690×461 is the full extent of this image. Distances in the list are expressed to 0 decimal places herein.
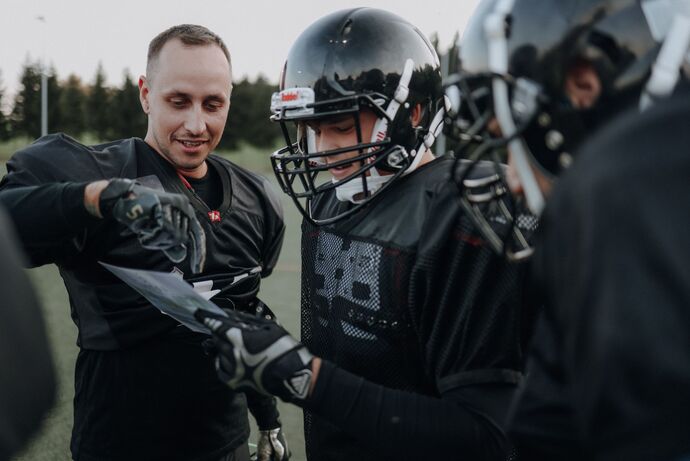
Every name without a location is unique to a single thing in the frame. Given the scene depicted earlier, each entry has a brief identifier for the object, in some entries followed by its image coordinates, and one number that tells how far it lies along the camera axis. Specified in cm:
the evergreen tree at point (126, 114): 3747
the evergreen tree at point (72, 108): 3744
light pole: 2390
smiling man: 188
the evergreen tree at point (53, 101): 3638
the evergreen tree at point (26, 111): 3624
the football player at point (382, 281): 133
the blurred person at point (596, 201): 65
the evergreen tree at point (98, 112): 3850
